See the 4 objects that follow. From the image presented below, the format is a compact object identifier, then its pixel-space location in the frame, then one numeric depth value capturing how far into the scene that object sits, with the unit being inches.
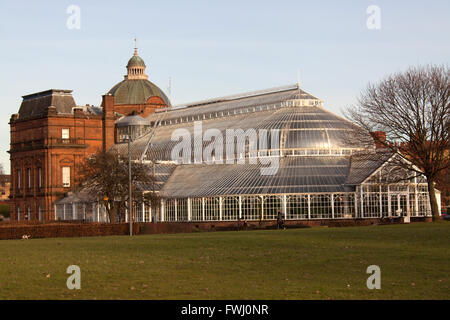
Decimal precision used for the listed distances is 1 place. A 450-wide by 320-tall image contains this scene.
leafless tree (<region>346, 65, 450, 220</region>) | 2736.2
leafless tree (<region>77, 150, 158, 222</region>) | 3299.7
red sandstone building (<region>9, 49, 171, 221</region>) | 4768.7
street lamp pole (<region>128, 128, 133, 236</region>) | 2643.0
